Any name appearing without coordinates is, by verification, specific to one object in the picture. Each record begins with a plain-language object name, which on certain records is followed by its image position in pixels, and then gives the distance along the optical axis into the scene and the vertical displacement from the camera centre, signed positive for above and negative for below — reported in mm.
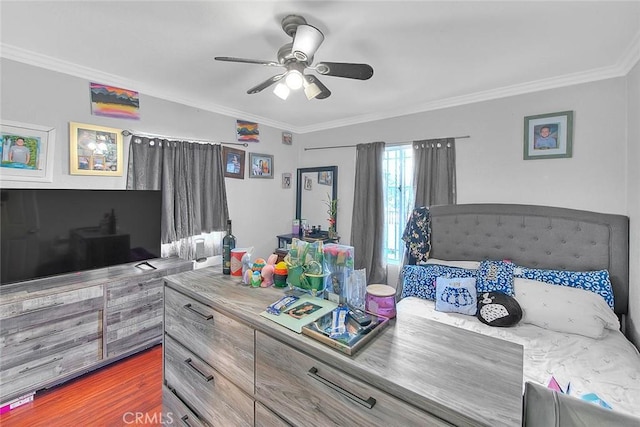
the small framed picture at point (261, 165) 3997 +604
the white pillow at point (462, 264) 2737 -533
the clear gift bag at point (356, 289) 1219 -345
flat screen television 2102 -211
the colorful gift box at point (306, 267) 1339 -286
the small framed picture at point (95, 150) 2504 +501
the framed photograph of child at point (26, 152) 2182 +411
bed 1619 -598
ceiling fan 1681 +929
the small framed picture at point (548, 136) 2582 +708
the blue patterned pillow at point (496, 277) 2348 -565
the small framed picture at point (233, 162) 3673 +585
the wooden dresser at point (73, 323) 1963 -926
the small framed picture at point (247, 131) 3816 +1037
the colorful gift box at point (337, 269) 1269 -274
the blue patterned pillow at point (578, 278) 2182 -536
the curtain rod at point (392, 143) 3126 +837
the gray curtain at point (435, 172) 3174 +436
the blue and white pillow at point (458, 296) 2330 -713
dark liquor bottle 1641 -256
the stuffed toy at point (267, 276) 1469 -353
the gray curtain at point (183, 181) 2918 +271
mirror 4258 +239
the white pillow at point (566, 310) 1973 -703
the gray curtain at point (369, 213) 3693 -51
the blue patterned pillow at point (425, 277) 2637 -642
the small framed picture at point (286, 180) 4504 +443
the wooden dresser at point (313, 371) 759 -508
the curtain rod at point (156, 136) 2784 +741
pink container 1136 -372
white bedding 1478 -887
